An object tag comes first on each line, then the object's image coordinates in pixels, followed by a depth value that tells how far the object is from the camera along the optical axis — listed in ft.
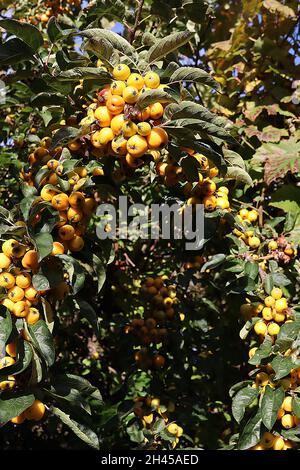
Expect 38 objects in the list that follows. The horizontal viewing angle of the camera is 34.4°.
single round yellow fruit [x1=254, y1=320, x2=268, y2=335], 5.85
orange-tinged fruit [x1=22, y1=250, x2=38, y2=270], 4.58
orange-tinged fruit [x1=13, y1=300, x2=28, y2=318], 4.47
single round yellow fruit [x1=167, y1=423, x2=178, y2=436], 7.15
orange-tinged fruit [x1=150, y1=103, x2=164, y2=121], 4.73
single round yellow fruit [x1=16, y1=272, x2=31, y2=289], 4.53
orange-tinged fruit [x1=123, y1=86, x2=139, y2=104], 4.58
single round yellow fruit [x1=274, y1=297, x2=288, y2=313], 5.82
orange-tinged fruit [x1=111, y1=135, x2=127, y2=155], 4.67
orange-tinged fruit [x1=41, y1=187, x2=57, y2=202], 5.05
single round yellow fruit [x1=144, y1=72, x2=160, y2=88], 4.71
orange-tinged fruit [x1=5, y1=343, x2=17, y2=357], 4.33
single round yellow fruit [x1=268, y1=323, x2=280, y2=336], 5.77
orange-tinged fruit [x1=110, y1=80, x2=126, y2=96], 4.69
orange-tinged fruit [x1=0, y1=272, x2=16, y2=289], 4.47
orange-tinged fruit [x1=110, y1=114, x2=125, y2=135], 4.74
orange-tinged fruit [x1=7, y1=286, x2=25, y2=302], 4.45
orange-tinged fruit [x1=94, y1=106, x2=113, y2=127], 4.86
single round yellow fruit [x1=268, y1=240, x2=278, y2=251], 6.42
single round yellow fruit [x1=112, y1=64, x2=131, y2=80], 4.75
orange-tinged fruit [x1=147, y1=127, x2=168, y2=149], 4.67
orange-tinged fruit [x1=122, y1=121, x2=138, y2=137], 4.60
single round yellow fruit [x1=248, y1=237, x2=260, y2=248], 6.41
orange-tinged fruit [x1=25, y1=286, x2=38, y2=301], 4.56
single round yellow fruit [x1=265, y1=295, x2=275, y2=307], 5.94
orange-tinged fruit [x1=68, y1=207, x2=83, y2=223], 5.07
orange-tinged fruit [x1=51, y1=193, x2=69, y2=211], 4.95
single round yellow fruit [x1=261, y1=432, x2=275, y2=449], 5.57
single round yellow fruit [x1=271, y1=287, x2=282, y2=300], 5.92
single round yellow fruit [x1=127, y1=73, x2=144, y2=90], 4.66
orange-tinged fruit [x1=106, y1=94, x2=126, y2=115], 4.68
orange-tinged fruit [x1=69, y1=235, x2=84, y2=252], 5.18
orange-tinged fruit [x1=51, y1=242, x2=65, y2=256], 4.77
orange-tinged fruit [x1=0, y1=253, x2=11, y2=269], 4.52
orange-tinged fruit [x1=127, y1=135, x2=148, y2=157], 4.58
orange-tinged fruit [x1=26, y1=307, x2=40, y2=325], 4.53
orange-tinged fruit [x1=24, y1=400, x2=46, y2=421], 4.48
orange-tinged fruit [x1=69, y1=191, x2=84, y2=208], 5.05
